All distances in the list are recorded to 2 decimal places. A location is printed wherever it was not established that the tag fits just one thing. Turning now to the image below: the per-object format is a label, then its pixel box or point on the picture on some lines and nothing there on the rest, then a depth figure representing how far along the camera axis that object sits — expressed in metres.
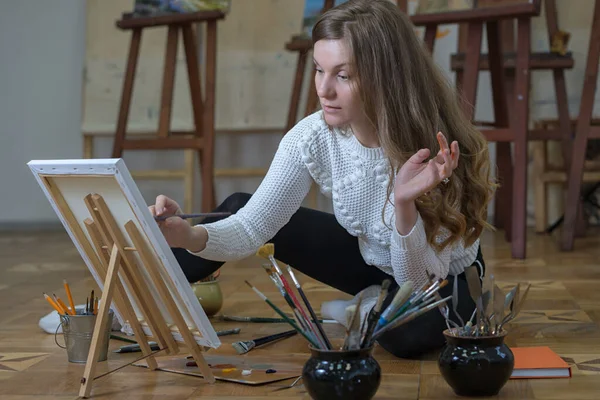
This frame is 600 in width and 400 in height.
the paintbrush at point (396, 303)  2.86
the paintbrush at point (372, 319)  2.84
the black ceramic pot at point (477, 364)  2.94
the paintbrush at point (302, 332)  2.87
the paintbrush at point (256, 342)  3.46
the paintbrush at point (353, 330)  2.82
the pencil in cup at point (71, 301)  3.34
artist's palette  3.15
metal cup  3.31
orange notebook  3.13
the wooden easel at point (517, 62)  4.93
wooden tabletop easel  2.99
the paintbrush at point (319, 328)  2.89
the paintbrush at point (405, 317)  2.86
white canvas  2.88
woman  3.25
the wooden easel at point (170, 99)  5.81
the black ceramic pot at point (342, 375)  2.82
